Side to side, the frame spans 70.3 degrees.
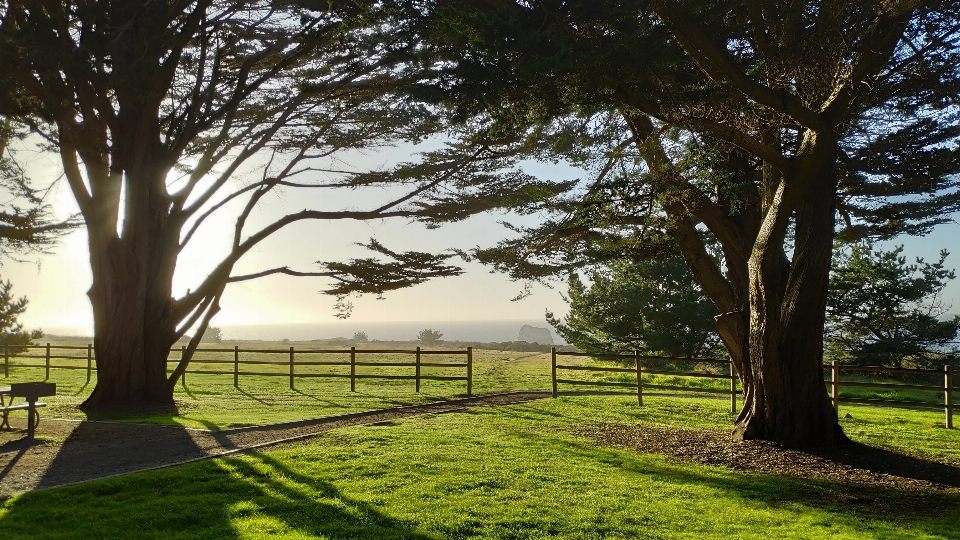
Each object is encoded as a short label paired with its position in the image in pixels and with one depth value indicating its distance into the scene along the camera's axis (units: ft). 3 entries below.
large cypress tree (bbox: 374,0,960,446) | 20.90
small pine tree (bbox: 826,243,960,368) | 69.51
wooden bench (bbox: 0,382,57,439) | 28.22
